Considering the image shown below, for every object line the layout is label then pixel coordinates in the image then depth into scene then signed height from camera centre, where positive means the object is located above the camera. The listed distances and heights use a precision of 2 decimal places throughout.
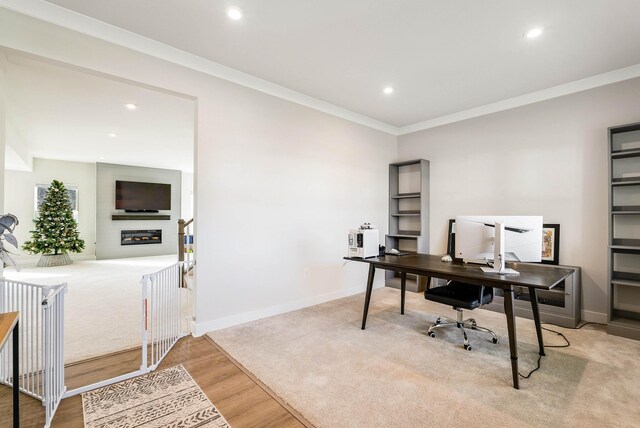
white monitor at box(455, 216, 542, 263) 2.32 -0.19
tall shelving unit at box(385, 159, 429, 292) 4.59 +0.05
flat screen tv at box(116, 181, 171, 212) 8.09 +0.47
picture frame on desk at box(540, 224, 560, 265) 3.43 -0.35
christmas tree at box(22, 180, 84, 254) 6.88 -0.35
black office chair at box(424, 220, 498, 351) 2.52 -0.76
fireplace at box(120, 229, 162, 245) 8.32 -0.73
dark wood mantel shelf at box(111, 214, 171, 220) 8.13 -0.14
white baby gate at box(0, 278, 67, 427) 1.60 -0.77
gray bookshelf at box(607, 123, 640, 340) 2.88 -0.11
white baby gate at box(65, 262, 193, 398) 2.13 -0.92
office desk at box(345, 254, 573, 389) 2.01 -0.48
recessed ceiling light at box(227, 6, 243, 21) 2.16 +1.54
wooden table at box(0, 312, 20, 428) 1.30 -0.66
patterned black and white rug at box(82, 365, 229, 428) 1.66 -1.21
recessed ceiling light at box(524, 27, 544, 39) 2.38 +1.54
